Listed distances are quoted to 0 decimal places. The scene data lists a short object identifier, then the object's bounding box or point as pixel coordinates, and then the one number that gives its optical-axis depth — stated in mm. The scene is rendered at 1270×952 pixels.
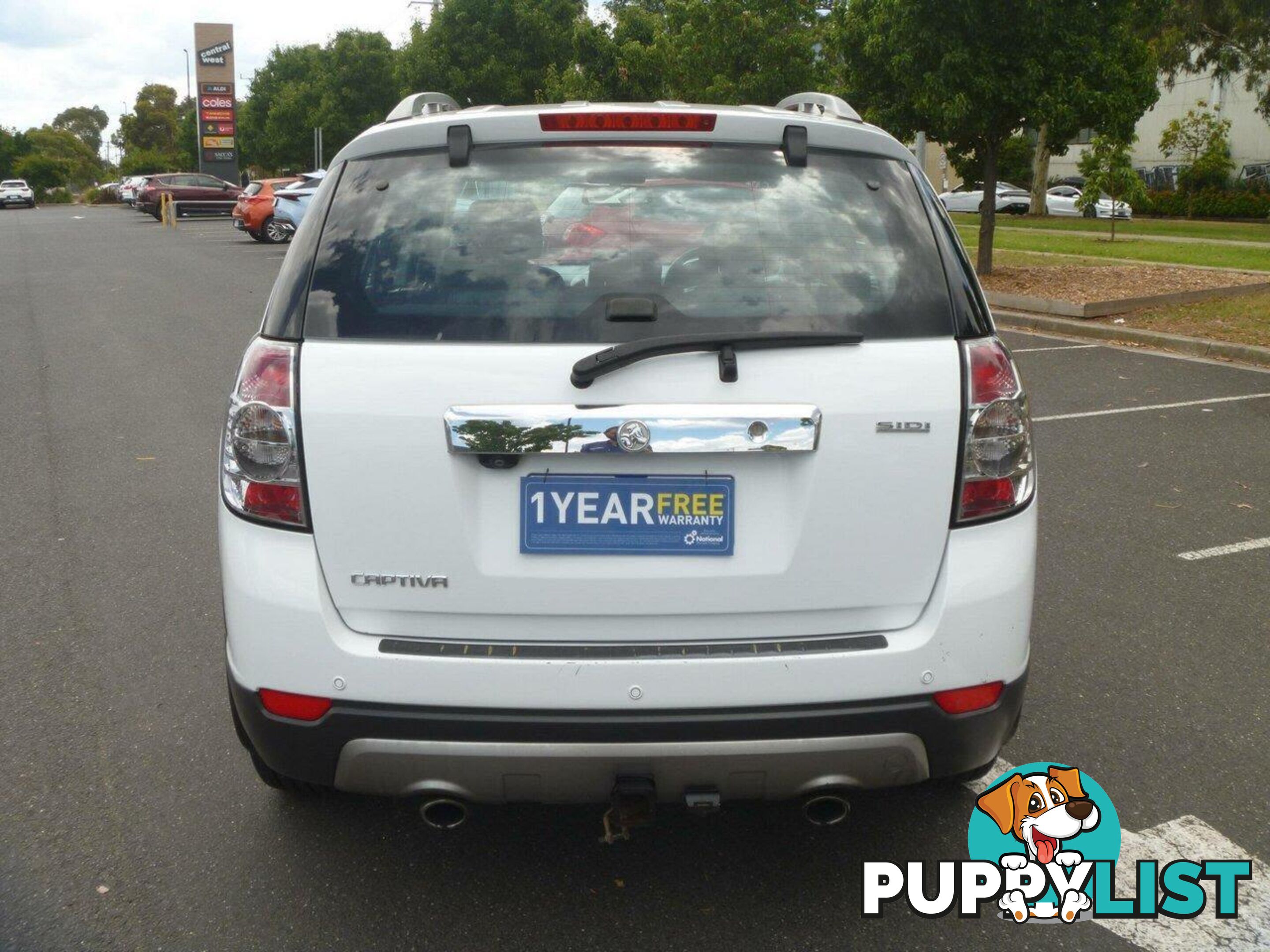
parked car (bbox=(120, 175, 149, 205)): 64875
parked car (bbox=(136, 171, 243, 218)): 49562
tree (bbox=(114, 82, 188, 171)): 125375
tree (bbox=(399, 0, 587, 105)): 43688
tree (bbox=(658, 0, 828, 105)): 25016
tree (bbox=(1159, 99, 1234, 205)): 44844
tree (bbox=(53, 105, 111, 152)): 154125
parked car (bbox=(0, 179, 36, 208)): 73562
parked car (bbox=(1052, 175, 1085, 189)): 55094
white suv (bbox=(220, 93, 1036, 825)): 2607
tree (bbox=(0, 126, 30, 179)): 106875
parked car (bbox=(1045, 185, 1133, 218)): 41344
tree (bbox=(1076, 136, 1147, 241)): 23891
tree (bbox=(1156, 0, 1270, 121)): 37000
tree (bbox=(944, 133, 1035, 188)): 49719
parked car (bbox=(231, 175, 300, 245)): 31594
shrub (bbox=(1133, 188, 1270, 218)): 42062
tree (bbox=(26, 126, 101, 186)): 116000
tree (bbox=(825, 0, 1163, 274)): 15586
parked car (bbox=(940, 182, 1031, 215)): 47031
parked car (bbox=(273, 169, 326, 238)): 30891
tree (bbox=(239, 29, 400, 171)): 57344
